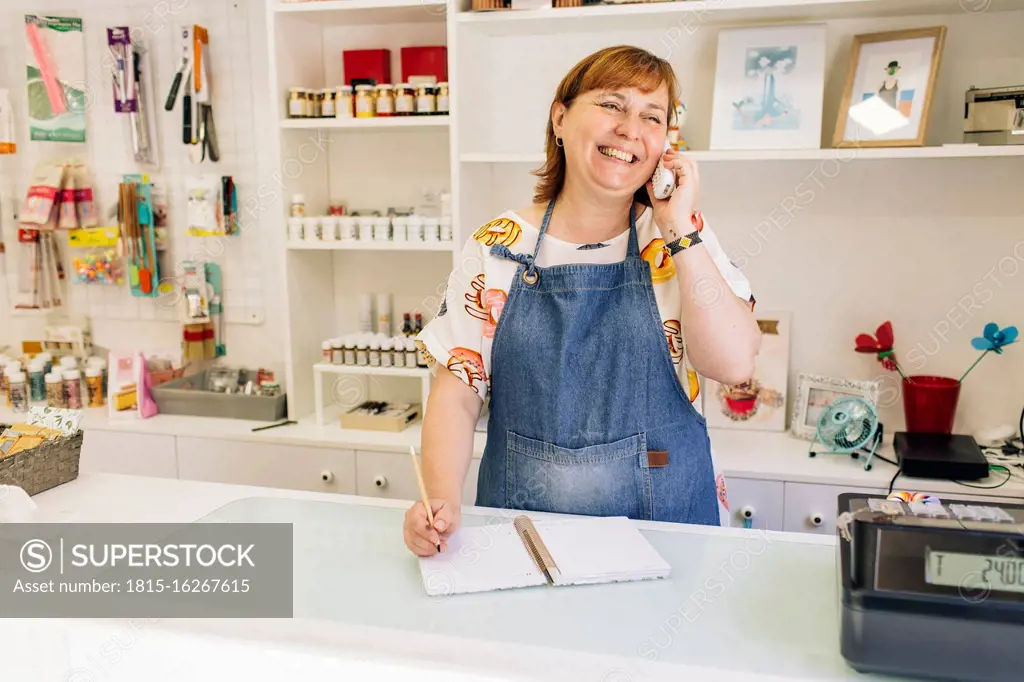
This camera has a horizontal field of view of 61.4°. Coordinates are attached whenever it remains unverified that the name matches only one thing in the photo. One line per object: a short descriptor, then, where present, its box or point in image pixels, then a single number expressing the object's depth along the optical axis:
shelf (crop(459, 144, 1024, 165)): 2.38
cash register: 0.95
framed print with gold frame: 2.51
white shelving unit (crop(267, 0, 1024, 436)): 2.60
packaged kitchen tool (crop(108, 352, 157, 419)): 3.13
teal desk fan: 2.58
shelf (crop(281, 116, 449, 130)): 2.75
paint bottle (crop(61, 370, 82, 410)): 3.26
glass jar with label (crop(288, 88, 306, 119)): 2.87
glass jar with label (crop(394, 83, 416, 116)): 2.81
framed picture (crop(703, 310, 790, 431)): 2.86
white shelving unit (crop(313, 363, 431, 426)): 2.87
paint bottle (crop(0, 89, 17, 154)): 3.37
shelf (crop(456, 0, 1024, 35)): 2.51
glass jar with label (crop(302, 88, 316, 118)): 2.88
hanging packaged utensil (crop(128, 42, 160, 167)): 3.23
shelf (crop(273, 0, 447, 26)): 2.73
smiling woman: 1.61
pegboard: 3.19
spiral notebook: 1.23
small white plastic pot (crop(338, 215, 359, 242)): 2.94
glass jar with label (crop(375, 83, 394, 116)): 2.83
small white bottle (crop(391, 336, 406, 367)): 2.91
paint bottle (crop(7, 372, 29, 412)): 3.23
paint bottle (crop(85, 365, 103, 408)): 3.30
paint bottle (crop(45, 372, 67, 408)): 3.24
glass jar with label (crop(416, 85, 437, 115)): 2.79
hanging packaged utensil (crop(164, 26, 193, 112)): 3.12
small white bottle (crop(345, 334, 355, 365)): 2.96
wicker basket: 1.67
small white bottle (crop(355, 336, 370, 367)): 2.94
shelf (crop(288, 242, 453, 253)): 2.83
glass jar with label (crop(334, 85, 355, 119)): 2.88
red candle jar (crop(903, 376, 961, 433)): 2.60
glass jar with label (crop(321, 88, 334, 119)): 2.89
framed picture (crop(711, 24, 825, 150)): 2.62
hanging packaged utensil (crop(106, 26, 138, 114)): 3.17
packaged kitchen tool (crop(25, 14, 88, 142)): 3.27
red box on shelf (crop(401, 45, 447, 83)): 2.90
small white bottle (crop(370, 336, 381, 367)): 2.93
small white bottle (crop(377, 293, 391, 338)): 3.20
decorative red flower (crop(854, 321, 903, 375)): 2.72
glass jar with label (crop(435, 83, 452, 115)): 2.77
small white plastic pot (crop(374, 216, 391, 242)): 2.91
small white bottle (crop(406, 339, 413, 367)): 2.90
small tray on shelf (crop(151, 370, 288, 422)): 3.08
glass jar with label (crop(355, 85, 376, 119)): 2.85
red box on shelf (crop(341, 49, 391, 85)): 2.96
